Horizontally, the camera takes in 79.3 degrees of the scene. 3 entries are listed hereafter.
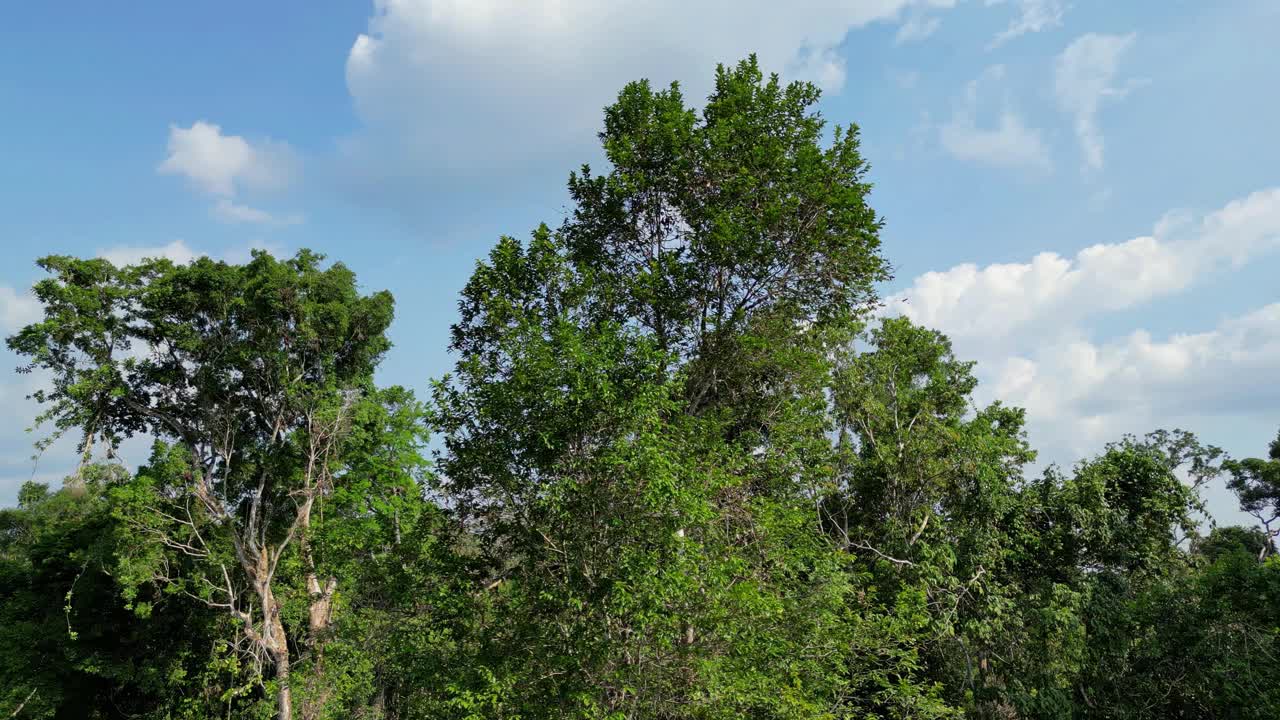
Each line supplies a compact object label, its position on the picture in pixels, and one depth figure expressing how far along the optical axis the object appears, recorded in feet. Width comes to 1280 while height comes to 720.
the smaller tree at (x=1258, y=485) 110.42
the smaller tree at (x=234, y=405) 54.70
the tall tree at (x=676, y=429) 29.50
